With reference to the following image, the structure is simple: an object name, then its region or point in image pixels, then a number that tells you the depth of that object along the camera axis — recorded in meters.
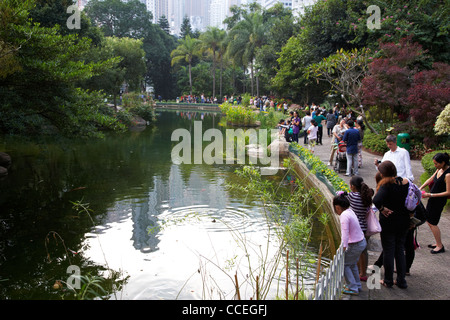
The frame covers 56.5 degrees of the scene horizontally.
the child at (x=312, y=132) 15.70
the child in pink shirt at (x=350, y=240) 4.79
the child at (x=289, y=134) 17.89
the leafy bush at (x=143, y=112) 32.94
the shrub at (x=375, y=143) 15.12
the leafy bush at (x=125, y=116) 27.84
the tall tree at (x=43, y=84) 9.62
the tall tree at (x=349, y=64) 17.67
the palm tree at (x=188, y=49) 54.81
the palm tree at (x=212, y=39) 51.97
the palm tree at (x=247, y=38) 45.94
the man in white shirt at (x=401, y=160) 6.97
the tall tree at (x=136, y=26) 61.81
